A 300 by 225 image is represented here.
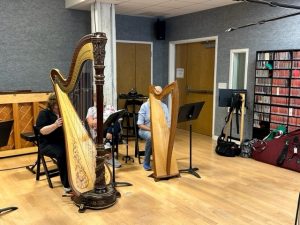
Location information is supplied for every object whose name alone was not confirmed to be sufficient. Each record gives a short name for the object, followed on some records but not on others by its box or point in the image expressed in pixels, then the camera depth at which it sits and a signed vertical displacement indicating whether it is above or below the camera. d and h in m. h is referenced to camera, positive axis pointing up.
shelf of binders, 4.58 -0.18
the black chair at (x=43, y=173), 3.67 -1.22
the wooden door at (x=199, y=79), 6.46 -0.04
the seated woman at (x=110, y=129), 3.25 -0.57
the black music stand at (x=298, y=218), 1.79 -0.85
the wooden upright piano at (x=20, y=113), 4.82 -0.60
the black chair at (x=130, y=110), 6.34 -0.73
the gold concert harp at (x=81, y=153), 2.85 -0.79
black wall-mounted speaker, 7.04 +1.13
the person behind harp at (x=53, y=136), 3.41 -0.72
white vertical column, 5.54 +0.83
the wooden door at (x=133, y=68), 6.73 +0.21
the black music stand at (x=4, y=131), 2.72 -0.50
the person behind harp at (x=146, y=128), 4.24 -0.71
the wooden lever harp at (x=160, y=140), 3.77 -0.80
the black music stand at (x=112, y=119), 3.19 -0.46
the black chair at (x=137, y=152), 4.78 -1.21
